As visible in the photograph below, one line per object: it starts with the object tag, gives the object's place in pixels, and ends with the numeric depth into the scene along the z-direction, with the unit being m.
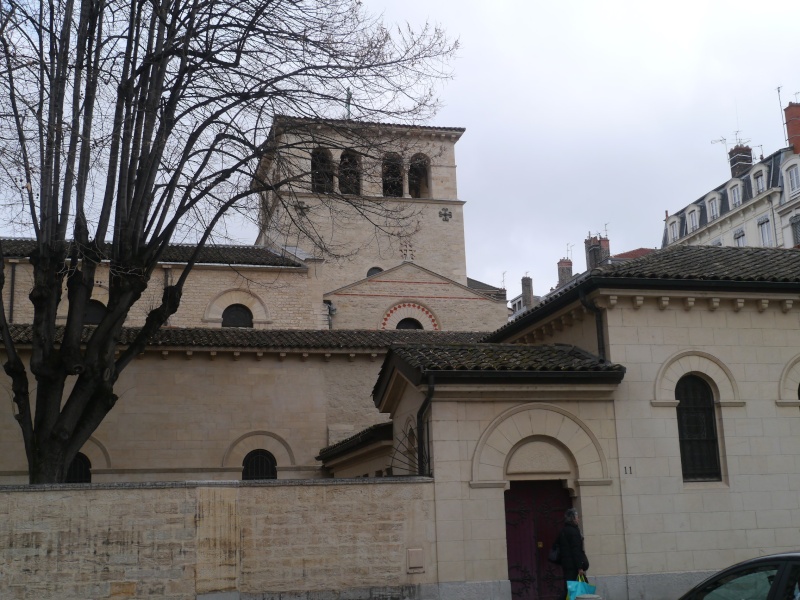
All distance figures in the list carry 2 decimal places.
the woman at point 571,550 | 11.98
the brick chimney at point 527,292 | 60.97
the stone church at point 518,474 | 12.40
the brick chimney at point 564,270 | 57.69
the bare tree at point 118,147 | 14.36
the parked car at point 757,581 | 6.61
